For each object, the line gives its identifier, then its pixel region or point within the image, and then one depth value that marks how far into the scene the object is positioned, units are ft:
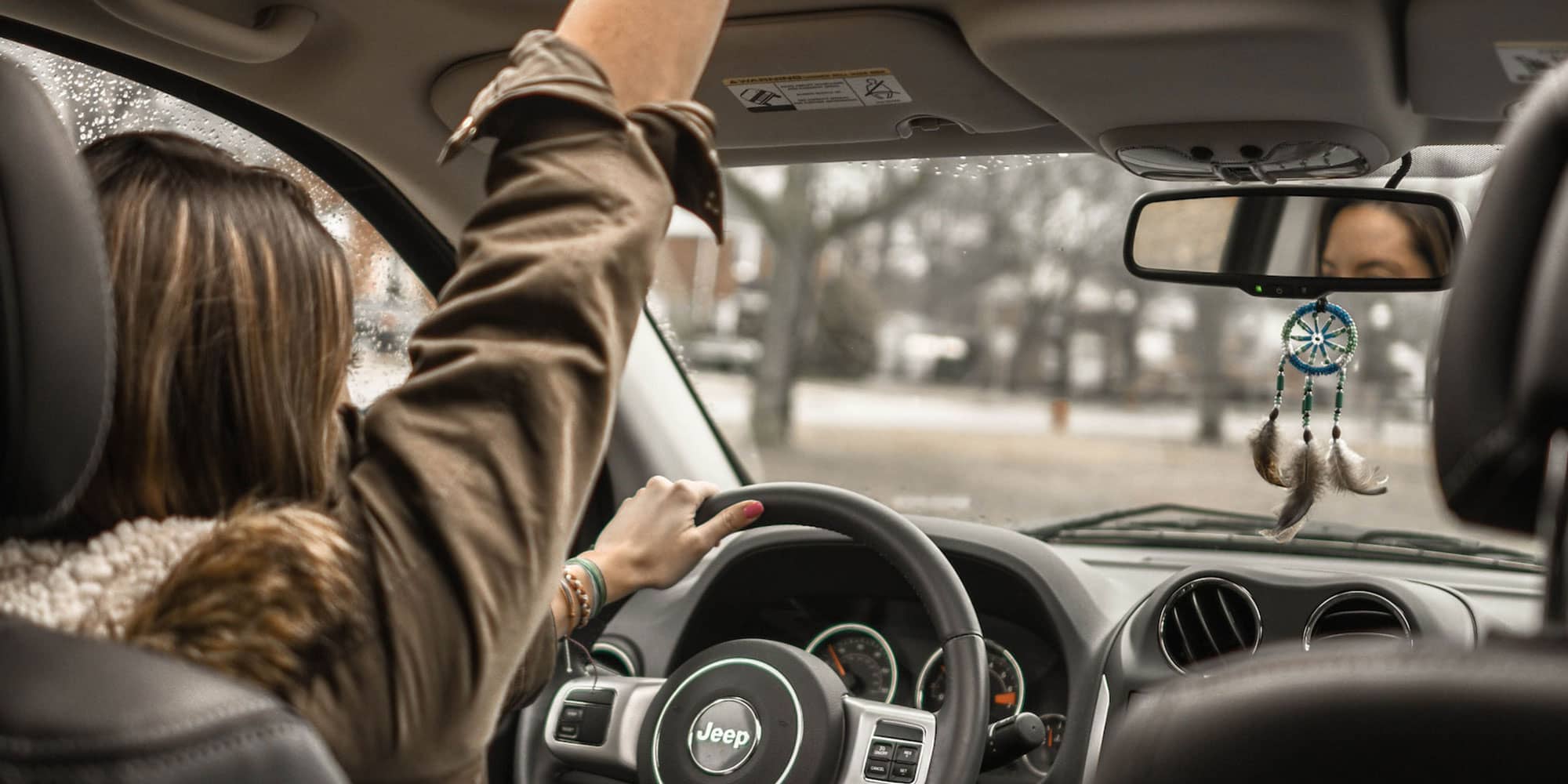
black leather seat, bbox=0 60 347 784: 2.88
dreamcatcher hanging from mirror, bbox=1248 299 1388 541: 7.69
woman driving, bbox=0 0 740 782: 3.43
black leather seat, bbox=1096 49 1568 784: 2.69
